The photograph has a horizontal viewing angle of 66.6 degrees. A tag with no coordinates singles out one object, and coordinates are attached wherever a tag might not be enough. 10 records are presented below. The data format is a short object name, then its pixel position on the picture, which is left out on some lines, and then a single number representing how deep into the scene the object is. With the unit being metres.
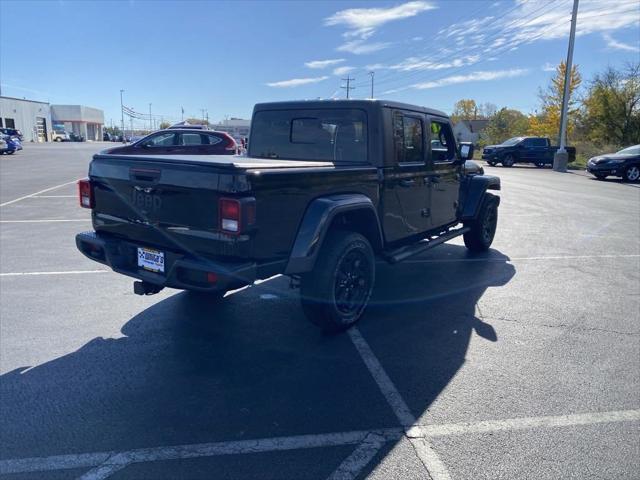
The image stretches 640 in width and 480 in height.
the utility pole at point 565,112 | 24.97
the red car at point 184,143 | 14.73
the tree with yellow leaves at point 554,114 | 41.03
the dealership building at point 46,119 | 71.81
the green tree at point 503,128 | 56.08
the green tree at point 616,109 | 32.59
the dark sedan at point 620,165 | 19.45
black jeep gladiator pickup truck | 3.42
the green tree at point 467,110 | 104.19
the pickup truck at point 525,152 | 28.58
